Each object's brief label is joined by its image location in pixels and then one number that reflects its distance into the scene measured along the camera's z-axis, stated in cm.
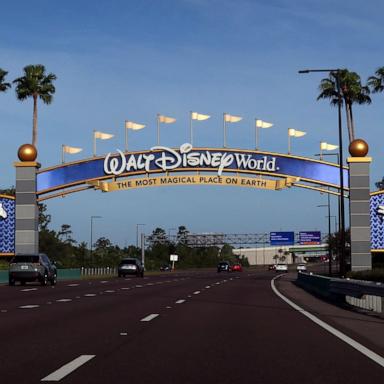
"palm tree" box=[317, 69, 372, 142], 6781
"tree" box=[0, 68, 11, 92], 6799
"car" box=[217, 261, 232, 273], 10738
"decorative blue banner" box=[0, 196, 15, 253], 5662
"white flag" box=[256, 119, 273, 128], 6004
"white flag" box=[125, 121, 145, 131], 6174
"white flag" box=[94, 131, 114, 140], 6197
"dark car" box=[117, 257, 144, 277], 7012
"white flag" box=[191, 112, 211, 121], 6066
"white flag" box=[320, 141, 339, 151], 6112
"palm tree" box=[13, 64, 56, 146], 6938
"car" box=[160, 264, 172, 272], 13200
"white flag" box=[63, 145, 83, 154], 6116
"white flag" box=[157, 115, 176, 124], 6134
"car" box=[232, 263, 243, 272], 12012
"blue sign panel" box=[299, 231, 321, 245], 11656
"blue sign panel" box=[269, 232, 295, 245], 11269
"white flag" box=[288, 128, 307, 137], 6016
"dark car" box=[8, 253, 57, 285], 4062
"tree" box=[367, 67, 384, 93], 6694
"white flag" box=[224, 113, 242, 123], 6062
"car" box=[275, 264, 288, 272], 10294
